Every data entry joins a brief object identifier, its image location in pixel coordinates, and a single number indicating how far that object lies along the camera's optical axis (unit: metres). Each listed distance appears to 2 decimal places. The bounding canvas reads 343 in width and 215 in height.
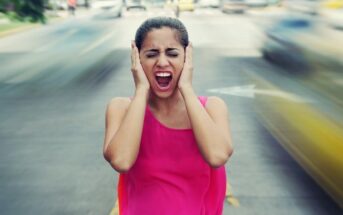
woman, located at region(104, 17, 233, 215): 2.06
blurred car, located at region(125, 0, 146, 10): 55.28
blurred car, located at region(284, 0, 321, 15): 7.61
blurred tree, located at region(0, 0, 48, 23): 13.94
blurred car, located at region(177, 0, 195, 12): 57.03
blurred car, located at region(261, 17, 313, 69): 7.84
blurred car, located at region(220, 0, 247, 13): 51.78
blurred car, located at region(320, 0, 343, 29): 6.03
